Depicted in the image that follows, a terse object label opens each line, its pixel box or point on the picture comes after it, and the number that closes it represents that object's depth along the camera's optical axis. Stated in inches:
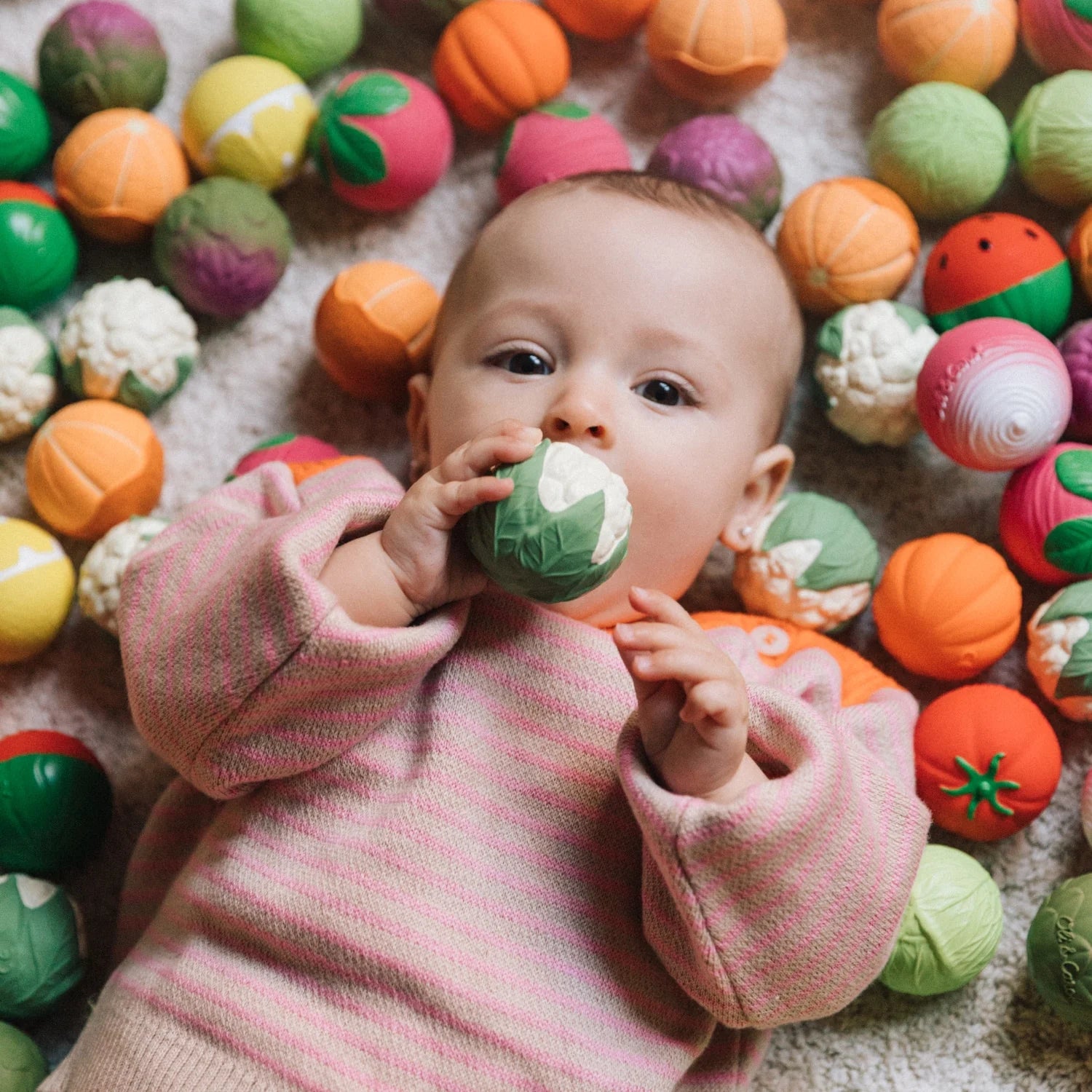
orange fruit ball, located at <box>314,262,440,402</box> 25.6
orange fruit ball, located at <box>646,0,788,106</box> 25.9
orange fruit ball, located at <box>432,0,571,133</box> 26.1
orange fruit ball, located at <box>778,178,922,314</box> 25.4
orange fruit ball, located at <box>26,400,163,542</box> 25.1
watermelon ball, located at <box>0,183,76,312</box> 25.9
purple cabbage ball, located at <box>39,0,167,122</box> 26.3
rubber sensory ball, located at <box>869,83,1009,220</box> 25.6
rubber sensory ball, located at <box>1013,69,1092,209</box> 25.3
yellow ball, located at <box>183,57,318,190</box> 26.3
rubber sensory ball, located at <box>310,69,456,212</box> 25.9
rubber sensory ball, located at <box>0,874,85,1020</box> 23.7
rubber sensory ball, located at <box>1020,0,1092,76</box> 25.5
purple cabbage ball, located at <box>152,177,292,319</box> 25.7
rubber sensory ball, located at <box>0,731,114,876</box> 24.2
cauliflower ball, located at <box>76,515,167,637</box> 24.7
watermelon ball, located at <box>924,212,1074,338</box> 25.0
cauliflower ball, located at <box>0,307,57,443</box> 25.6
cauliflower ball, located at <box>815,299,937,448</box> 25.3
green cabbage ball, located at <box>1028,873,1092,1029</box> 22.9
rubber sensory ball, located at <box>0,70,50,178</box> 26.2
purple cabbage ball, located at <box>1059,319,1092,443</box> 25.0
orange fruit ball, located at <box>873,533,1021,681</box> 24.4
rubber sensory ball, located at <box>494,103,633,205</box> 25.8
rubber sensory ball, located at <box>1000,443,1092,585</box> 24.4
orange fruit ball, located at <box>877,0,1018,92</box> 25.9
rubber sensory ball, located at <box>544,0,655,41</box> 26.7
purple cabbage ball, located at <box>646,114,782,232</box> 25.5
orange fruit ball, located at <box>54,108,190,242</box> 26.1
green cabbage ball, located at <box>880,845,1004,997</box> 23.4
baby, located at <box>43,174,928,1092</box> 21.1
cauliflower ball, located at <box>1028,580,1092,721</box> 24.0
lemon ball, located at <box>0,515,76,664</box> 24.9
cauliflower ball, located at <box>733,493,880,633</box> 24.9
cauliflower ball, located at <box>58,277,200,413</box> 25.6
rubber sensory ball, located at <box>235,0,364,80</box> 26.5
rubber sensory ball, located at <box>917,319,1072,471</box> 24.0
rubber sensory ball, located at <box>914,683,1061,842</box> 23.9
